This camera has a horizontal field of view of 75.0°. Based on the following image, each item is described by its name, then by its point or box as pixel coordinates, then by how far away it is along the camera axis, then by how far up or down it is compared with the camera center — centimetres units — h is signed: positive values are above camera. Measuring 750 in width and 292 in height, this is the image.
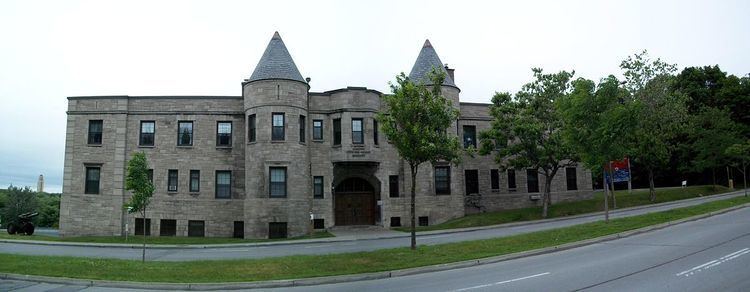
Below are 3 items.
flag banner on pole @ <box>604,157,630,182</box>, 4134 +213
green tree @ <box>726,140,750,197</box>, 3351 +299
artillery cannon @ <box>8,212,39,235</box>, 3177 -131
